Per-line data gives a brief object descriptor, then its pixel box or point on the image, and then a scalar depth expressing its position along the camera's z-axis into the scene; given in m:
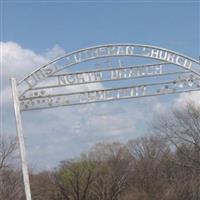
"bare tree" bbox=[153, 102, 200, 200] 45.08
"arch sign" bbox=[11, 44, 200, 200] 14.53
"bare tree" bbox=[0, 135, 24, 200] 41.31
